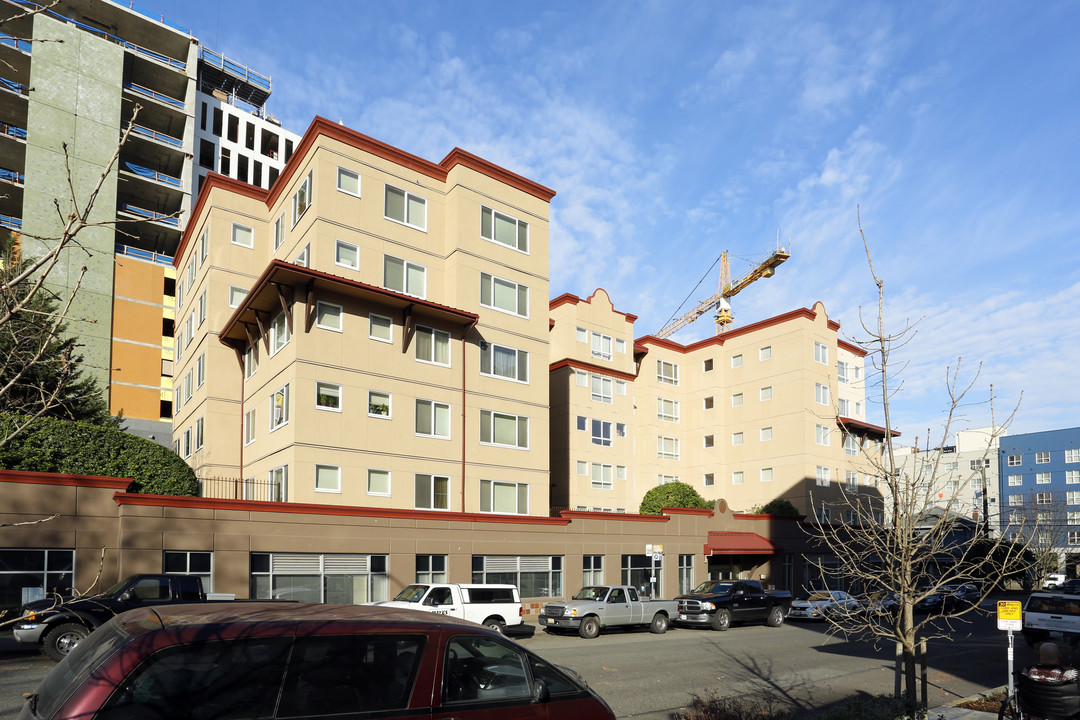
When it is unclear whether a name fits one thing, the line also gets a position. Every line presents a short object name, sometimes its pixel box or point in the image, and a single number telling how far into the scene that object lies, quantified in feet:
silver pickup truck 83.92
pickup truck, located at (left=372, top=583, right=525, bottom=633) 73.92
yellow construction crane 321.52
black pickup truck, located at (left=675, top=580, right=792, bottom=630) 96.12
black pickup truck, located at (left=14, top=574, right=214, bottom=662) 55.11
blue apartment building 288.12
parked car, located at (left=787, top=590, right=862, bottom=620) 114.62
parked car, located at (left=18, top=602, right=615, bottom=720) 16.62
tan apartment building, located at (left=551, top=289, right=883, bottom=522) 151.02
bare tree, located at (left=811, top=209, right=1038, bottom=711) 34.73
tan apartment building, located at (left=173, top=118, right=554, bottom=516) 92.38
